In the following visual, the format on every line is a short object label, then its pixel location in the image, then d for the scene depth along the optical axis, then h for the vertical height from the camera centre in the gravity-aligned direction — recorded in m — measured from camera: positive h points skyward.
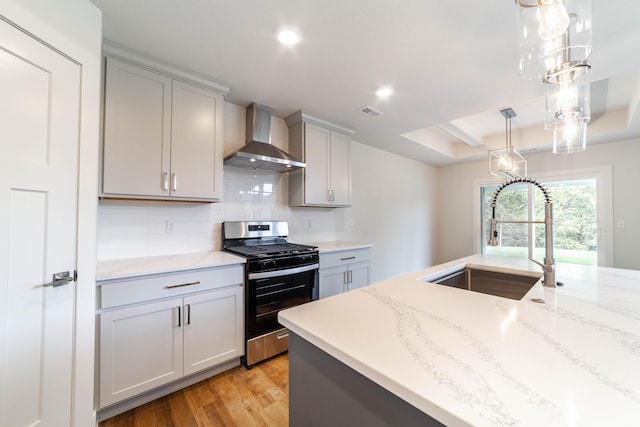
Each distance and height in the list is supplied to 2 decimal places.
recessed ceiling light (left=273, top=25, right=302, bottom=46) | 1.53 +1.15
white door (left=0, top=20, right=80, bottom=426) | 1.03 -0.03
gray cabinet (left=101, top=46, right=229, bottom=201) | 1.71 +0.61
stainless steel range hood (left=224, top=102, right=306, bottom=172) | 2.30 +0.64
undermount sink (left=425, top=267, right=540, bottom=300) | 1.64 -0.45
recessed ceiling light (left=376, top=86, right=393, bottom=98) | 2.23 +1.15
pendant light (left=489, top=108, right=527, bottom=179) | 3.05 +0.74
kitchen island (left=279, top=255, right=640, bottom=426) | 0.49 -0.36
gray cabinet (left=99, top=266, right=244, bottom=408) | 1.50 -0.76
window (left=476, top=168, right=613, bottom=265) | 3.62 +0.01
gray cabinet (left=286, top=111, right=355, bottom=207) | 2.77 +0.66
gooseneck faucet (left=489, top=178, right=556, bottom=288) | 1.27 -0.17
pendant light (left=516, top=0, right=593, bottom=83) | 0.91 +0.71
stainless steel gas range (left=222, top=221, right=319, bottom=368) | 2.03 -0.57
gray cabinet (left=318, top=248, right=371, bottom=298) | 2.60 -0.60
